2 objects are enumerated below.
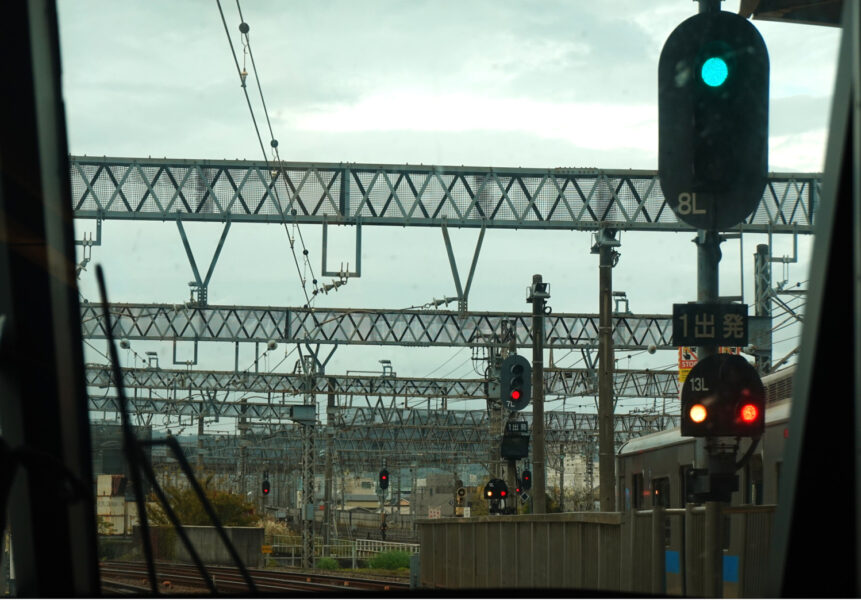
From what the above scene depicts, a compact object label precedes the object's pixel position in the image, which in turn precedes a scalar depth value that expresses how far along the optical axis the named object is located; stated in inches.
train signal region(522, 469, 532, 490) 1614.2
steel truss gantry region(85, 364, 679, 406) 2113.7
